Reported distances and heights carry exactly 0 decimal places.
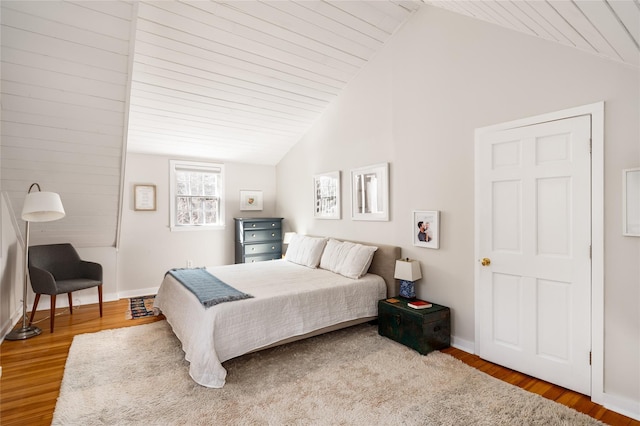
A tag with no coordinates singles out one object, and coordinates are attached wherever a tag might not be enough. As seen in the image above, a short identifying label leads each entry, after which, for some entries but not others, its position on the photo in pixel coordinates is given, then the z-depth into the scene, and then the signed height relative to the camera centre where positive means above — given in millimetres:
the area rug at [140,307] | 4059 -1173
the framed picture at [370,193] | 3779 +373
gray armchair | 3588 -670
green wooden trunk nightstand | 2914 -923
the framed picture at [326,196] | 4552 +386
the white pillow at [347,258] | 3623 -400
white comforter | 2482 -785
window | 5273 +398
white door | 2301 -163
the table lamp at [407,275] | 3268 -495
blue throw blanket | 2680 -619
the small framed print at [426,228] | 3213 -31
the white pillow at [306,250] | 4234 -380
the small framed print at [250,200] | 5867 +365
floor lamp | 3299 +31
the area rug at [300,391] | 2035 -1187
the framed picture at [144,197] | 4945 +304
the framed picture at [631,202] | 2039 +176
